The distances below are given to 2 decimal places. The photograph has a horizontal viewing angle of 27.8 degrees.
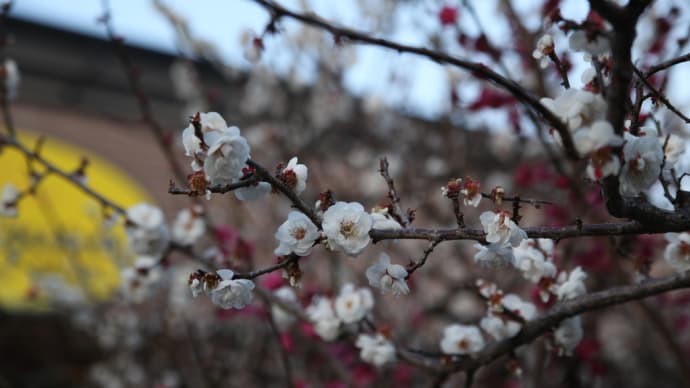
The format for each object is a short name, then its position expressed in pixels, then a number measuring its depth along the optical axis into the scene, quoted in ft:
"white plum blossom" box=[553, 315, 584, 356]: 2.74
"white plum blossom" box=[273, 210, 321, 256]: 2.39
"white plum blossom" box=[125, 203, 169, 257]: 3.24
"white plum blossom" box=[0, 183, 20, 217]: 3.30
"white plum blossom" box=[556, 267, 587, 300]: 2.74
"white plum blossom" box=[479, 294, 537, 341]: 2.80
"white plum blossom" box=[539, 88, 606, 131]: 2.24
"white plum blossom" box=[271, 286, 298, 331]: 3.23
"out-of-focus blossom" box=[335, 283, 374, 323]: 2.95
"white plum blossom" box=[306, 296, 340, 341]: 3.02
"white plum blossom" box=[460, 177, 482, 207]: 2.40
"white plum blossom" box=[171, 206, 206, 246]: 3.41
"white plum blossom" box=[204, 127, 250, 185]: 2.29
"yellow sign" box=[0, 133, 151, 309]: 12.20
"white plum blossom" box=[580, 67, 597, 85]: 2.43
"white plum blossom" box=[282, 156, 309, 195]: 2.42
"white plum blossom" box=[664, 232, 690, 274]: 2.64
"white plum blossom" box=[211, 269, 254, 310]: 2.42
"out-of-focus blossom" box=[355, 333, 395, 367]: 2.93
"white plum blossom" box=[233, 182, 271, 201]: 2.38
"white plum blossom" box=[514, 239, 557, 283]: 2.75
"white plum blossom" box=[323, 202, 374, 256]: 2.37
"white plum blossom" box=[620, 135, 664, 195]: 2.28
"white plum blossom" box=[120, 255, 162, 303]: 3.37
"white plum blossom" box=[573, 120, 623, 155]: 2.19
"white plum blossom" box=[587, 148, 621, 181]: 2.20
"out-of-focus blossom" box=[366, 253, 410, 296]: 2.45
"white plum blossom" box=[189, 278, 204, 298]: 2.40
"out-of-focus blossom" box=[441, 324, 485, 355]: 2.86
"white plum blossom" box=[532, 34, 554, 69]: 2.42
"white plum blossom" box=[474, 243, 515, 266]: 2.48
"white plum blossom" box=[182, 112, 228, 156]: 2.34
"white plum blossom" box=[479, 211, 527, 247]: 2.37
